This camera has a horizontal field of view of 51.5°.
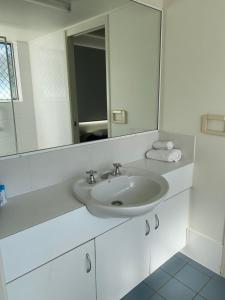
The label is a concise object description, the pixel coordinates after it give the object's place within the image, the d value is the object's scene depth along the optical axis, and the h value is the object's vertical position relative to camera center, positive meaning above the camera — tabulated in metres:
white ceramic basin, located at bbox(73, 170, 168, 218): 1.14 -0.55
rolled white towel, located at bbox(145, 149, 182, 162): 1.87 -0.49
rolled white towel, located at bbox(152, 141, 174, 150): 1.96 -0.42
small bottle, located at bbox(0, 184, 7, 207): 1.18 -0.49
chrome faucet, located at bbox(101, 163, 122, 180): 1.53 -0.50
